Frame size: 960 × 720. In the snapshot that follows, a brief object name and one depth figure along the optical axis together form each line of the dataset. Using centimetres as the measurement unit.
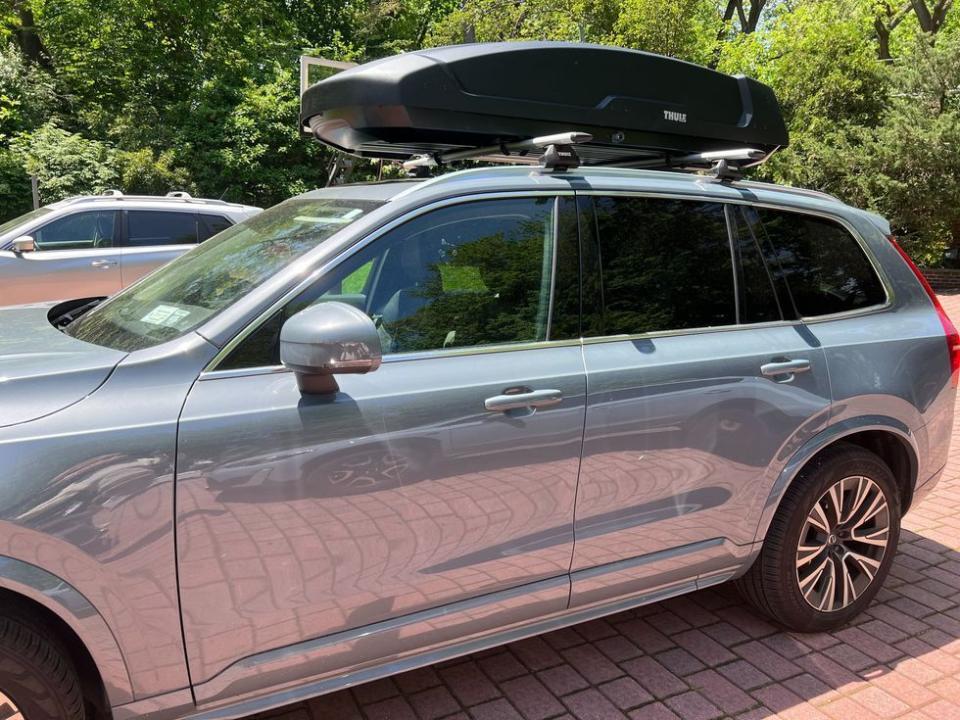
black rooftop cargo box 291
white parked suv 856
